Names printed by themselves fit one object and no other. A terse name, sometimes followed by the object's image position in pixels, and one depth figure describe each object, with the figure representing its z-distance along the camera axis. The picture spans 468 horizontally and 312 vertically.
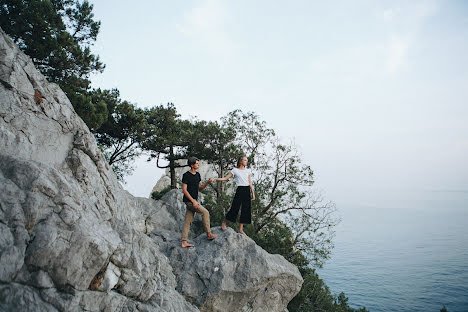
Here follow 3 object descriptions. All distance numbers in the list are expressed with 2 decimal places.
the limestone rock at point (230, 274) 8.45
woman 9.20
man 8.33
